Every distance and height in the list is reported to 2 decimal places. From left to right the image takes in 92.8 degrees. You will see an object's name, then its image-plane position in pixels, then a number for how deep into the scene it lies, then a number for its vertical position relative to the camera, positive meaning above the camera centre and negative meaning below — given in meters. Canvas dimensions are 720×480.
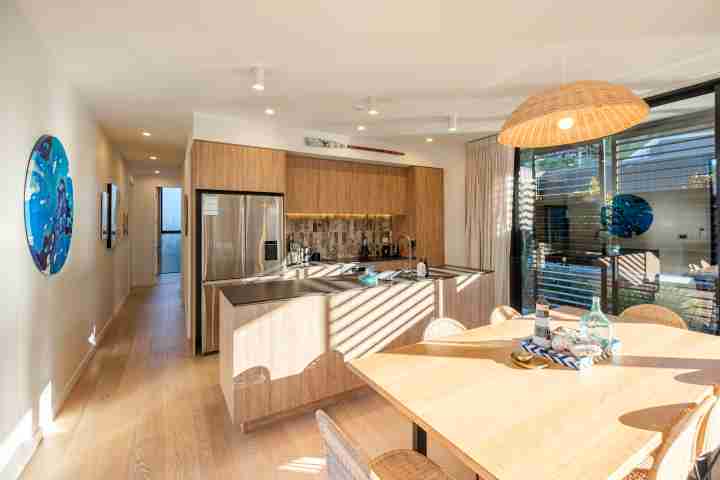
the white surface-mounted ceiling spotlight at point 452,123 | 3.94 +1.34
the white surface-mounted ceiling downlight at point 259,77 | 2.67 +1.26
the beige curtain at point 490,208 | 4.75 +0.41
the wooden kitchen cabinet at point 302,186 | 4.65 +0.71
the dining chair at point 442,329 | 2.08 -0.57
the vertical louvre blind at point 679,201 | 3.02 +0.32
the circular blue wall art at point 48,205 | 2.13 +0.23
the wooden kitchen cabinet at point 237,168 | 3.77 +0.81
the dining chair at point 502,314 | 2.50 -0.58
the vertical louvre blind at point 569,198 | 3.85 +0.45
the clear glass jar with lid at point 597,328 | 1.77 -0.49
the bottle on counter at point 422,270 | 3.31 -0.32
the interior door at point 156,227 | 8.35 +0.27
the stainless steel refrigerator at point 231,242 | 3.78 -0.06
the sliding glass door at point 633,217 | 3.05 +0.20
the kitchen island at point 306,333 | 2.32 -0.73
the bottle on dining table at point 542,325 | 1.81 -0.47
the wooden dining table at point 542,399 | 1.00 -0.63
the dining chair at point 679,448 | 1.05 -0.67
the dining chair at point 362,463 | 0.96 -0.74
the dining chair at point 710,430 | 1.27 -0.73
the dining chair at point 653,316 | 2.42 -0.59
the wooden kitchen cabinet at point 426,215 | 5.38 +0.35
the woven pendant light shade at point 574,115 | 1.39 +0.56
